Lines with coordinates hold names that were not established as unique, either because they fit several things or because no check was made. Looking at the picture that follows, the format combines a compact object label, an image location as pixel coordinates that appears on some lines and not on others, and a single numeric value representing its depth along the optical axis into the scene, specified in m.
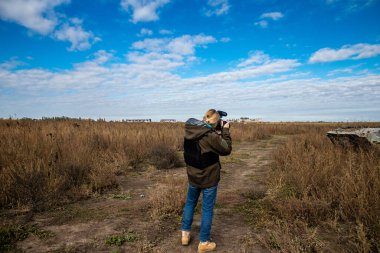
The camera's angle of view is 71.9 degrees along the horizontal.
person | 3.32
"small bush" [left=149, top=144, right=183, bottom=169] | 9.30
